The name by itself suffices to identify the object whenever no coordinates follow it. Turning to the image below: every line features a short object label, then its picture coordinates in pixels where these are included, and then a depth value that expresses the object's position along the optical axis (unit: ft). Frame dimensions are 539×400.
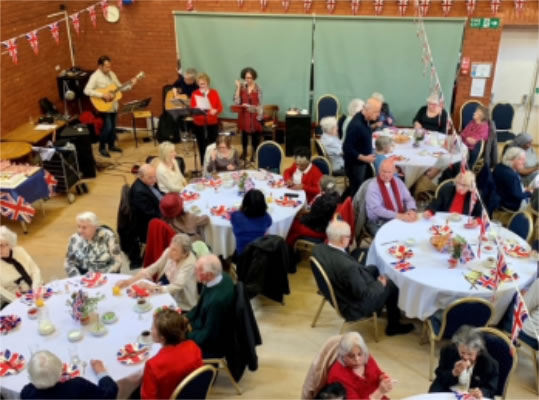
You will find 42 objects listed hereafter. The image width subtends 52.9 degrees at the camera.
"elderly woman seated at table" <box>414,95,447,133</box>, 25.76
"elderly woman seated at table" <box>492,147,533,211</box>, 19.33
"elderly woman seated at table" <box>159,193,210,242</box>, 16.24
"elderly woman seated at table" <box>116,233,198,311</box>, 13.73
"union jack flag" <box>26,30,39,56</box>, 23.57
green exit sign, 27.84
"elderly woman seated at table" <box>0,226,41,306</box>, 14.17
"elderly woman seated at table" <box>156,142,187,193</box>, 19.69
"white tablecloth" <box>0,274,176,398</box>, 10.87
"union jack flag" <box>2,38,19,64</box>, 22.31
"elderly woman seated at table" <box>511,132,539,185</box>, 20.53
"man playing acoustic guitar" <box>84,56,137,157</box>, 28.63
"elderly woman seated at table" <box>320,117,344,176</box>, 23.13
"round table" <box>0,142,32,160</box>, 24.15
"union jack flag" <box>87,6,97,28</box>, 29.43
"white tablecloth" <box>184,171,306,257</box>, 17.46
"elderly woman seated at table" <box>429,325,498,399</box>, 10.85
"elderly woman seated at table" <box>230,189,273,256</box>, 16.31
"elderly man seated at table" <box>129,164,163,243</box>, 17.70
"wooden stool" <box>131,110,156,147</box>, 30.89
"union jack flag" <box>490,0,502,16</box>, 27.39
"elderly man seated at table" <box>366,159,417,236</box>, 17.66
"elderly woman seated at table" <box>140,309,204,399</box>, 10.37
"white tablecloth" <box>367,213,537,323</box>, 13.78
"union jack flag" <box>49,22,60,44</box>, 24.95
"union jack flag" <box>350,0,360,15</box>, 28.68
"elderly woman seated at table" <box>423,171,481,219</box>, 16.80
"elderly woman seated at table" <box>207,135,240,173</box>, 21.33
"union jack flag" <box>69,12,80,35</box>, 28.25
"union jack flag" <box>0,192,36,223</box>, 20.58
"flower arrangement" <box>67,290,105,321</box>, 12.12
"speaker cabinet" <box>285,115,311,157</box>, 28.22
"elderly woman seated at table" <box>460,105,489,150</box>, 23.07
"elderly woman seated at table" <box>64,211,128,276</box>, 15.11
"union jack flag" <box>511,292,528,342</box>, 9.51
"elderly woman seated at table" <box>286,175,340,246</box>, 17.56
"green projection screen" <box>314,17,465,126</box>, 28.53
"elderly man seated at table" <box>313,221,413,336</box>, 14.07
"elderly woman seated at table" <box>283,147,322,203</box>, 19.70
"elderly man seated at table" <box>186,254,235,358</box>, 12.48
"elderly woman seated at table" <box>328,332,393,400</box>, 10.58
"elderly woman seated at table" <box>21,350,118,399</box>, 9.66
